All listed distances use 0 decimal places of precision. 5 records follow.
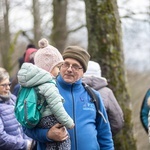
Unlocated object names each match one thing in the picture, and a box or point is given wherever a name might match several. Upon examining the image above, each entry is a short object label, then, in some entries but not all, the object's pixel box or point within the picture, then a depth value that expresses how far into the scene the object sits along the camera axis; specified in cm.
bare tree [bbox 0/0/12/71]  2715
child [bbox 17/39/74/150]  566
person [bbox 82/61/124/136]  815
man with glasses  629
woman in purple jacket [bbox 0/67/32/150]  765
